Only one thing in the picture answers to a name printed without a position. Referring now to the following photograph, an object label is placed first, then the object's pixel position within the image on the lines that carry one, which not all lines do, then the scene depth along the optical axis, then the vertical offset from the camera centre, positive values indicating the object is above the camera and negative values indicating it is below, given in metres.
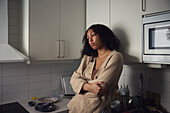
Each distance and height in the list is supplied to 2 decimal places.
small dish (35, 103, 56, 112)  1.50 -0.51
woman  1.13 -0.13
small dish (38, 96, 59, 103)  1.77 -0.50
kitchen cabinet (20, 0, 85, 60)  1.55 +0.27
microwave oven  1.08 +0.12
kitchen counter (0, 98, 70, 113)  1.55 -0.53
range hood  1.47 +0.15
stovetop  1.53 -0.53
